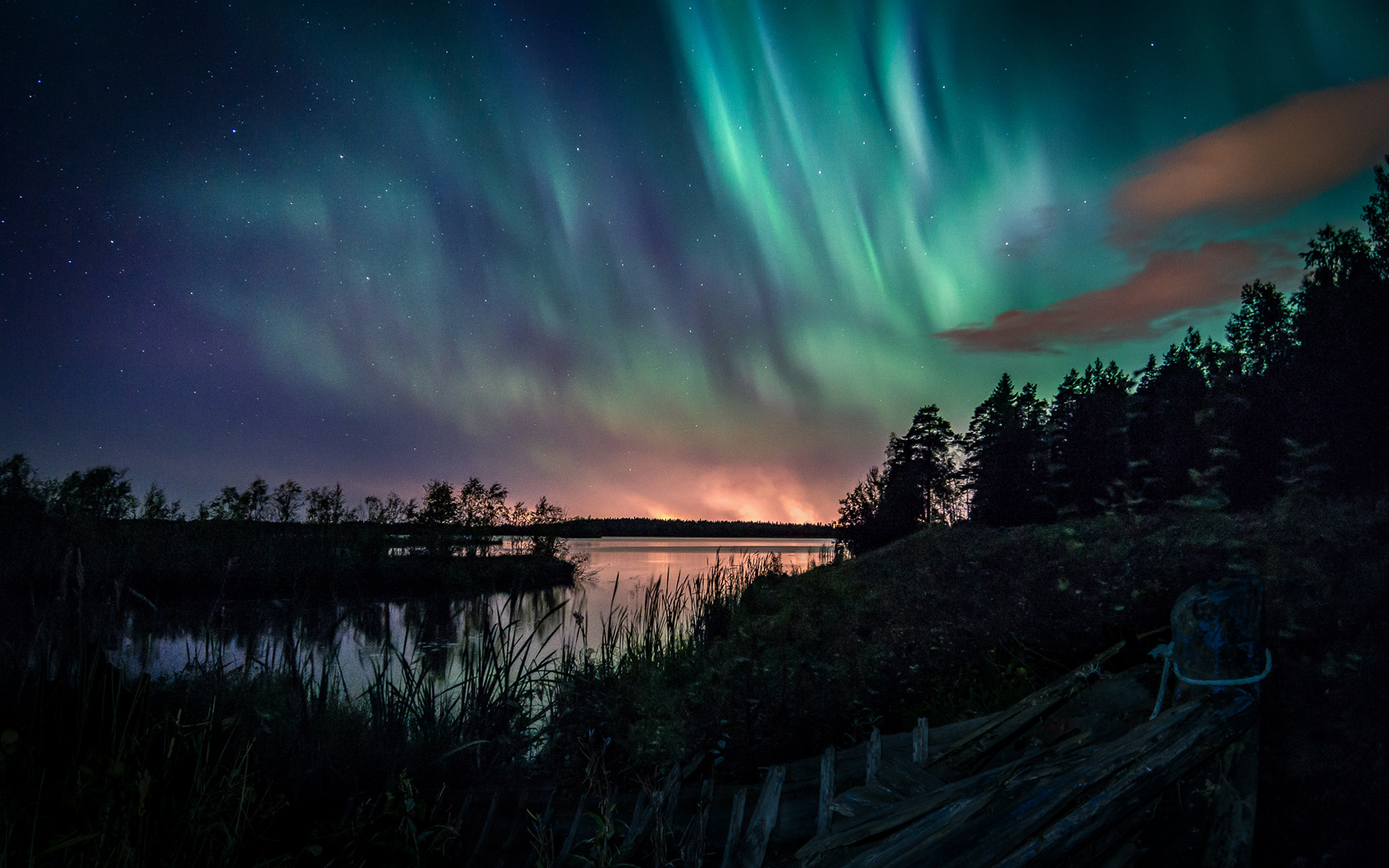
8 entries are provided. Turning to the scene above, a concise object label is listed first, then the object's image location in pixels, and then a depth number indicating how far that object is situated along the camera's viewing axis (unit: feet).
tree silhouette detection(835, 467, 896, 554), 147.02
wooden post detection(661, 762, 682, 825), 13.19
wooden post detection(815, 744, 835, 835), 10.86
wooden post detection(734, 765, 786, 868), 10.82
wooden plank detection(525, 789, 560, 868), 11.16
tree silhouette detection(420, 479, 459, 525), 84.84
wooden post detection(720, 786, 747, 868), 11.09
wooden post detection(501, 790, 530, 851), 13.41
